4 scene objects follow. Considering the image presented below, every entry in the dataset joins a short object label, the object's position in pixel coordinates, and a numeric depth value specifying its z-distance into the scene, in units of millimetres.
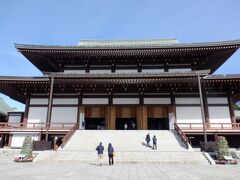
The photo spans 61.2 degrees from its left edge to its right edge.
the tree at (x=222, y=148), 14211
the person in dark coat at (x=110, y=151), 12992
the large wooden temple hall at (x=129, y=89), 20891
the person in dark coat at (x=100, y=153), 12948
